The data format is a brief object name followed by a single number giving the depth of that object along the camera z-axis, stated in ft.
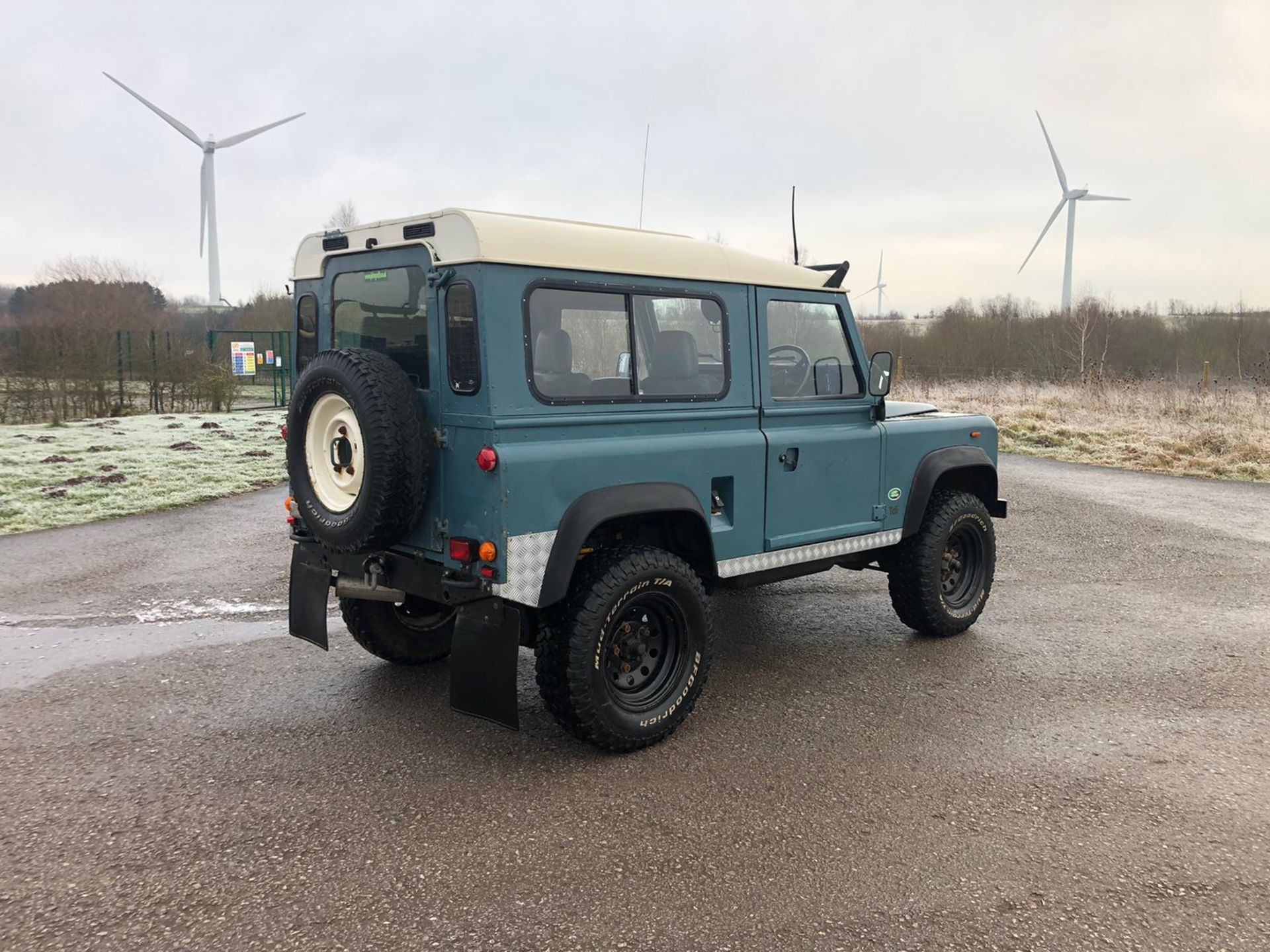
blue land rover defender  12.05
